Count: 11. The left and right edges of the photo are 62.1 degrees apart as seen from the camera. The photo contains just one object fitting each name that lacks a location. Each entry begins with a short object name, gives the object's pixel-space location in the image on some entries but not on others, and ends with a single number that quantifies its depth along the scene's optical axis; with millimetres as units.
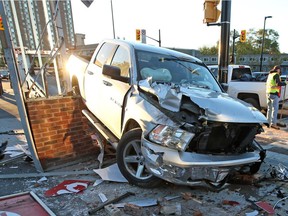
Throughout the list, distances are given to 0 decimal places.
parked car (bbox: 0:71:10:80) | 36938
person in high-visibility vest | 7488
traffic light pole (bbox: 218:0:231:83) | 6039
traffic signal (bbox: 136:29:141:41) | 18073
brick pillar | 4141
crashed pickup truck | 2764
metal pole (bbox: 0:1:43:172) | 3756
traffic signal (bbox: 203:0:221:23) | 6070
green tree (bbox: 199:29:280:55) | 57731
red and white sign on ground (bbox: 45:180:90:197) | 3428
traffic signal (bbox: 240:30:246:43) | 17562
